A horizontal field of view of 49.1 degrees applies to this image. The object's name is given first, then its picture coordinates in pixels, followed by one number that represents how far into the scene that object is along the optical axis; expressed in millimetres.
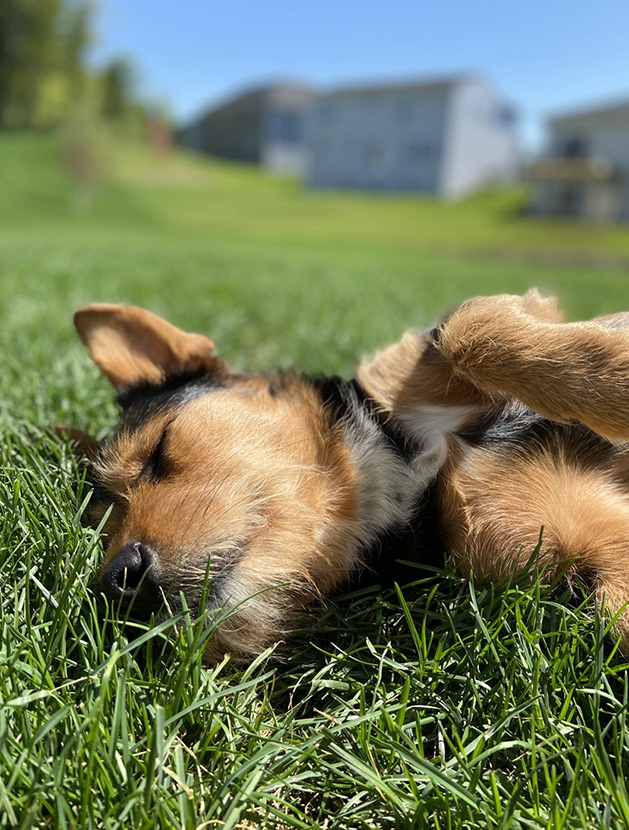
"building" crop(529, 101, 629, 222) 48156
